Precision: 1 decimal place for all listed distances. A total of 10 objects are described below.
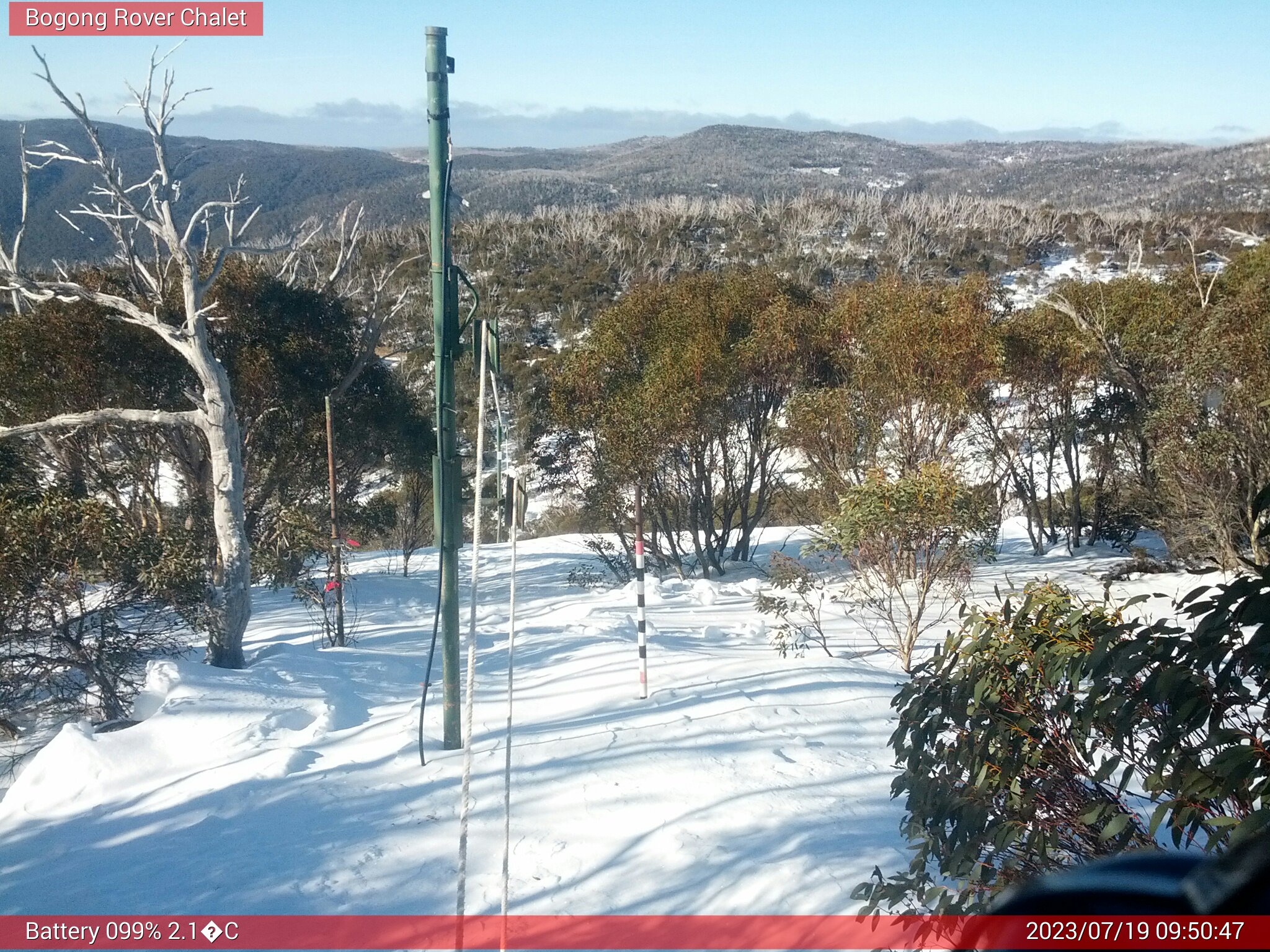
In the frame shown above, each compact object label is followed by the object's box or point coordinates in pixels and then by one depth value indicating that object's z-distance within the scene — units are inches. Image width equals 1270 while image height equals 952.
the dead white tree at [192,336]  299.6
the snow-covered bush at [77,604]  293.7
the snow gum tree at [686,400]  545.0
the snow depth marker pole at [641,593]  241.1
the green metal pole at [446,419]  192.4
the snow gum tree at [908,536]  323.0
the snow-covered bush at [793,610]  343.0
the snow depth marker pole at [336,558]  392.0
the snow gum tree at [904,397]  509.7
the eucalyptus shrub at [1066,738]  84.7
